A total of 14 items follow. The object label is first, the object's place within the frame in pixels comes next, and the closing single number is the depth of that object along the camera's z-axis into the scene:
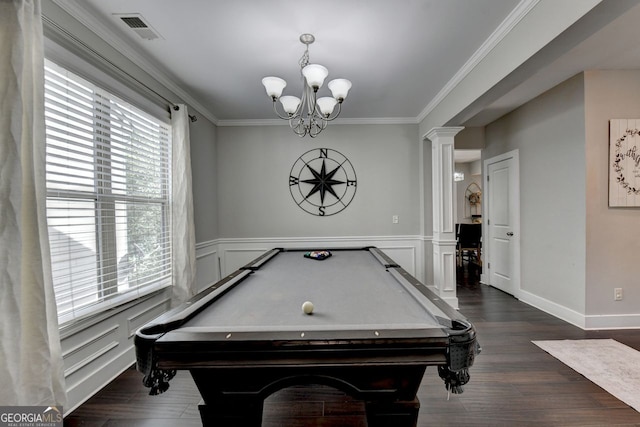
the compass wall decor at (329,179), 4.00
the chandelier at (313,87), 1.87
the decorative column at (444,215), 3.41
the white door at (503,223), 3.78
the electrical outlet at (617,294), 2.76
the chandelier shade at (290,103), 2.22
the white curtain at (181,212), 2.72
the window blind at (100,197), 1.65
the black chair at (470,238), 5.52
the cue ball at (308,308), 1.23
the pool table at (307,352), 0.97
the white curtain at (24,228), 1.21
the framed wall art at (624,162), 2.71
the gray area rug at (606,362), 1.83
